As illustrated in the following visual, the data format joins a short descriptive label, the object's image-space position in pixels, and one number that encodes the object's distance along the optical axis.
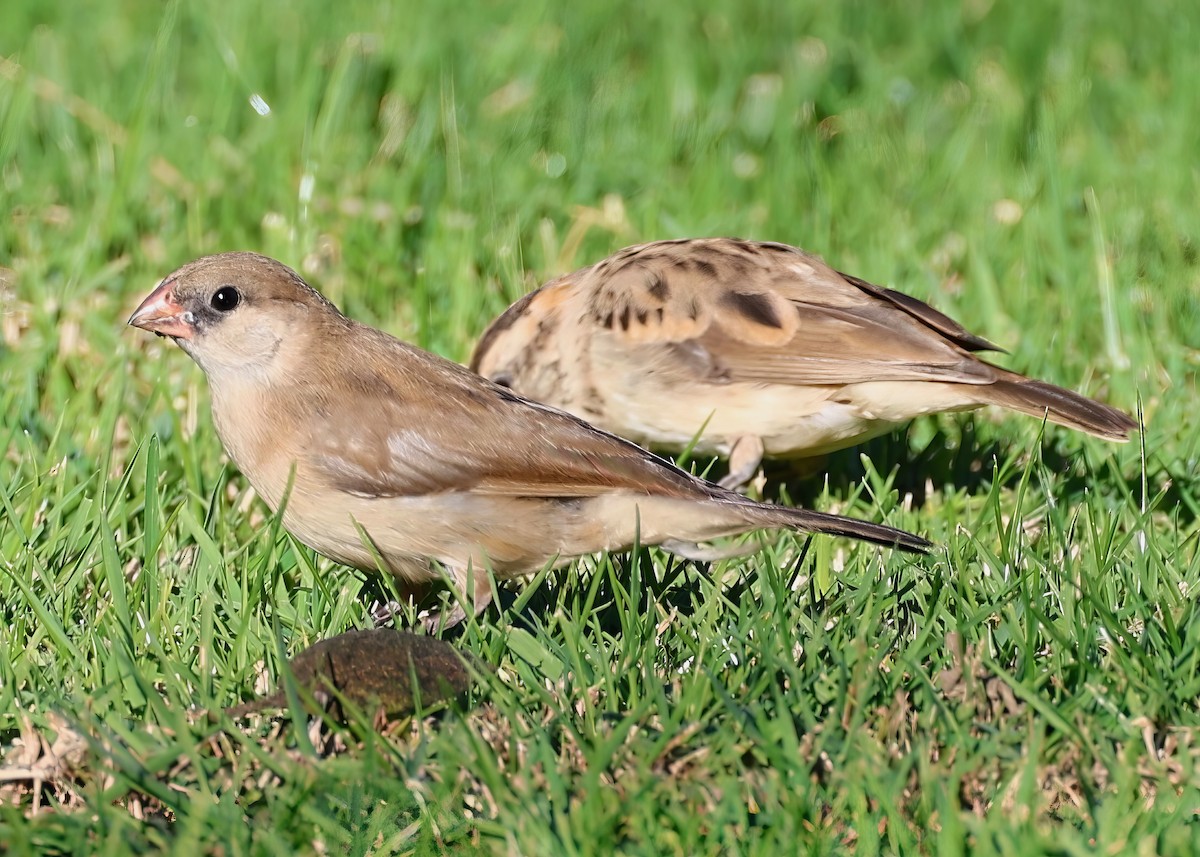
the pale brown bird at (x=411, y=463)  9.49
